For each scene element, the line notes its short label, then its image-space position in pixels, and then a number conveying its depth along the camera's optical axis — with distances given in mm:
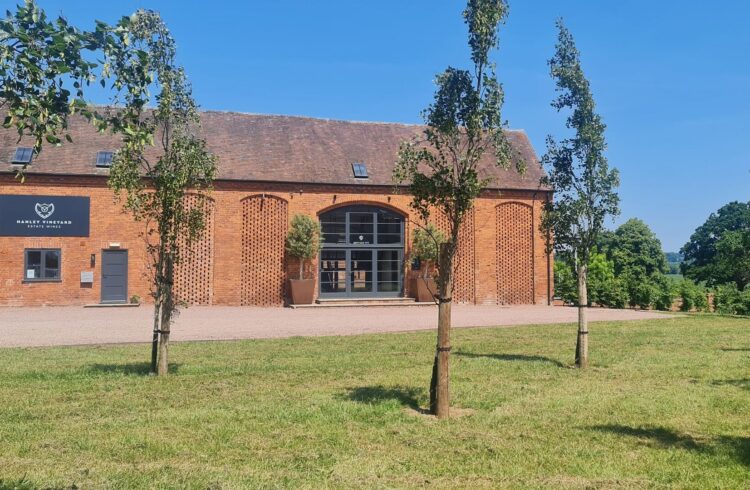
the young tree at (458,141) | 6816
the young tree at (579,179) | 9766
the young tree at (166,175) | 8555
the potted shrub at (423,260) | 24031
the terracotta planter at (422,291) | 24691
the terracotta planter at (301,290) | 23422
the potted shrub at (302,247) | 23281
